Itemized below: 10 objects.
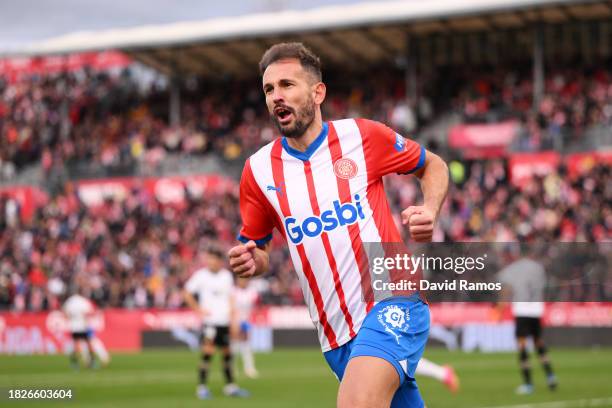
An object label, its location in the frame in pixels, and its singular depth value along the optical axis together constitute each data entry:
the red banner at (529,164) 31.33
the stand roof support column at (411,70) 38.53
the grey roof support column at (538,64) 34.78
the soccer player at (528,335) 16.11
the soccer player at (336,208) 5.75
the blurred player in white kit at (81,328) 24.59
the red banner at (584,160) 30.58
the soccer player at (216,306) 17.17
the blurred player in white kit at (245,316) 21.28
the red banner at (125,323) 27.06
